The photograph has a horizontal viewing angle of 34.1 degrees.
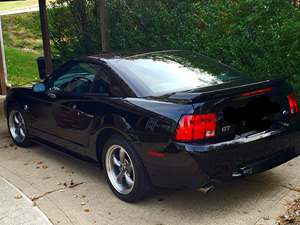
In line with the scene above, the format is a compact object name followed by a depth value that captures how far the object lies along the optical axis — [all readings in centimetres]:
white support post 1239
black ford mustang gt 428
